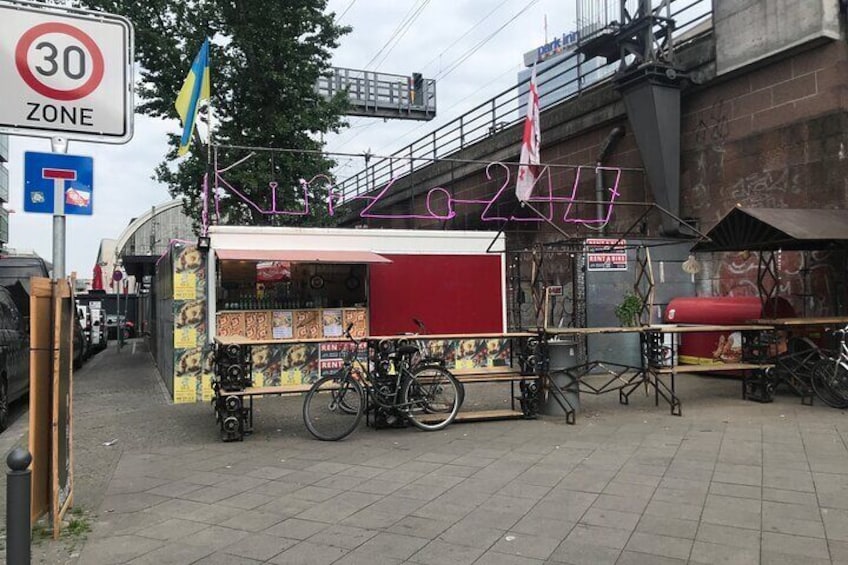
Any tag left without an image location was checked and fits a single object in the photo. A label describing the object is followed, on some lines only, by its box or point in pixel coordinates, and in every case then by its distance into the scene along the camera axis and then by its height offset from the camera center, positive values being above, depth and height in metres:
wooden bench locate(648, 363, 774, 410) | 9.08 -1.17
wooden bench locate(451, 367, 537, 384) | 8.15 -0.89
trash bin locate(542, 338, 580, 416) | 8.38 -0.91
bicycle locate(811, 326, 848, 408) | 8.57 -1.06
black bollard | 2.76 -0.86
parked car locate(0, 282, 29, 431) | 8.98 -0.55
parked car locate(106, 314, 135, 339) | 31.04 -0.67
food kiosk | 10.46 +0.28
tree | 17.22 +6.32
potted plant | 11.18 -0.15
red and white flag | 10.80 +2.63
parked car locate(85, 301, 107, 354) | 21.15 -0.44
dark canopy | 8.82 +0.96
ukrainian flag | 10.66 +3.68
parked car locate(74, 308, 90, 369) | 15.82 -0.83
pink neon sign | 11.59 +2.54
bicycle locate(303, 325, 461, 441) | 7.46 -1.03
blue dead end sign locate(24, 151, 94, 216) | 4.02 +0.82
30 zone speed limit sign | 3.67 +1.39
